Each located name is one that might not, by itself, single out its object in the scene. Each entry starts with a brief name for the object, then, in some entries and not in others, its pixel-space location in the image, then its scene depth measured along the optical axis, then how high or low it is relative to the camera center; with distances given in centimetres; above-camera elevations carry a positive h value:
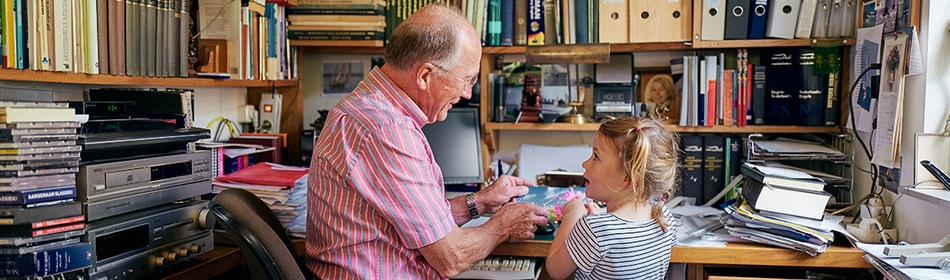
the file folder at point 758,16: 281 +31
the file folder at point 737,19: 282 +30
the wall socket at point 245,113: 310 -5
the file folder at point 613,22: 290 +30
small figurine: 304 +2
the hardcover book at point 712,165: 294 -22
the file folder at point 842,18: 274 +30
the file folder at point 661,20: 286 +30
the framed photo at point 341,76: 332 +11
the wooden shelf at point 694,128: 283 -9
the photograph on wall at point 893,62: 229 +13
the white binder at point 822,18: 276 +30
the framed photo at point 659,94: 305 +4
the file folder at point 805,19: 276 +30
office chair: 158 -28
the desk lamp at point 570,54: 292 +18
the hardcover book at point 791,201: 233 -28
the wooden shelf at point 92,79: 177 +5
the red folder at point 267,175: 245 -24
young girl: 195 -27
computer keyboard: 234 -49
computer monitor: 303 -17
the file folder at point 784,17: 278 +31
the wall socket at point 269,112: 316 -4
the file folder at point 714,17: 282 +31
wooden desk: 225 -43
